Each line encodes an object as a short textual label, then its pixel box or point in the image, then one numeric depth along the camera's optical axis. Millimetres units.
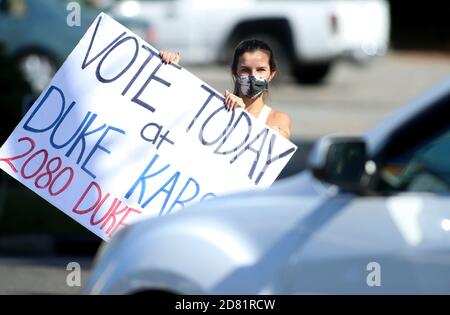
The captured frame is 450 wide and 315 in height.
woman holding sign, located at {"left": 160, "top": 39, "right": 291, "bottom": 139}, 12406
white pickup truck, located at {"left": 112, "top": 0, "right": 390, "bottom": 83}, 45094
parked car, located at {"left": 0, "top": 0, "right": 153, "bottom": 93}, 41094
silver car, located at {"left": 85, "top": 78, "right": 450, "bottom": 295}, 9930
